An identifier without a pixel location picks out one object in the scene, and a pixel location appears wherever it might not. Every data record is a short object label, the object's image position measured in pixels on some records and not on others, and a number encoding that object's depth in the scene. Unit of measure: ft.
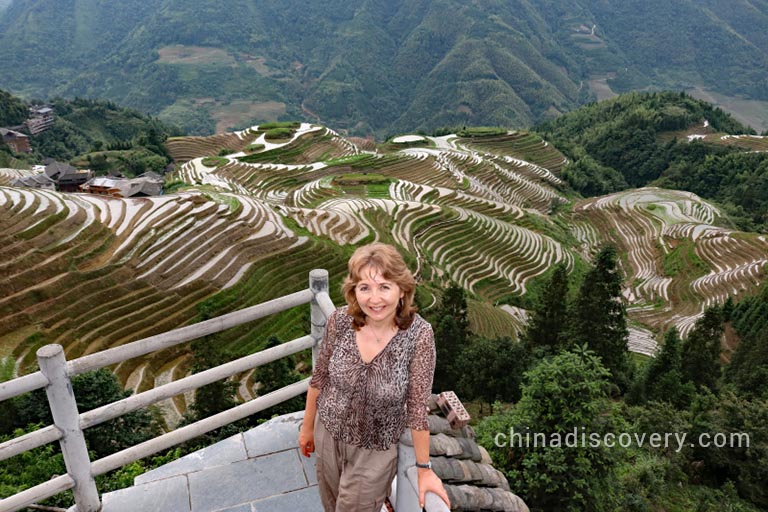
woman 7.18
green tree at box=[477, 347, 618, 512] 17.84
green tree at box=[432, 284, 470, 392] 50.85
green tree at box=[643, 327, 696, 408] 44.24
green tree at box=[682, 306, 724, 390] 52.60
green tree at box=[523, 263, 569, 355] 55.72
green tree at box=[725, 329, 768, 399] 46.42
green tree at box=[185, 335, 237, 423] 30.32
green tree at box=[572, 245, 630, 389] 52.08
